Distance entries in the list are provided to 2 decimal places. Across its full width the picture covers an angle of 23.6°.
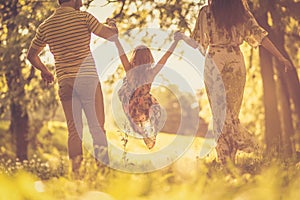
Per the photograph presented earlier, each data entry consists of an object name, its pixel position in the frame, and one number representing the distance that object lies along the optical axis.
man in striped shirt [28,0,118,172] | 7.23
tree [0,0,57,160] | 12.42
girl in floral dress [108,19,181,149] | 8.60
